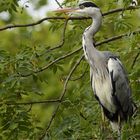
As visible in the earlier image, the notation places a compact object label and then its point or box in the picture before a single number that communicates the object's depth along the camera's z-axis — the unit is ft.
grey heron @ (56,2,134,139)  35.04
